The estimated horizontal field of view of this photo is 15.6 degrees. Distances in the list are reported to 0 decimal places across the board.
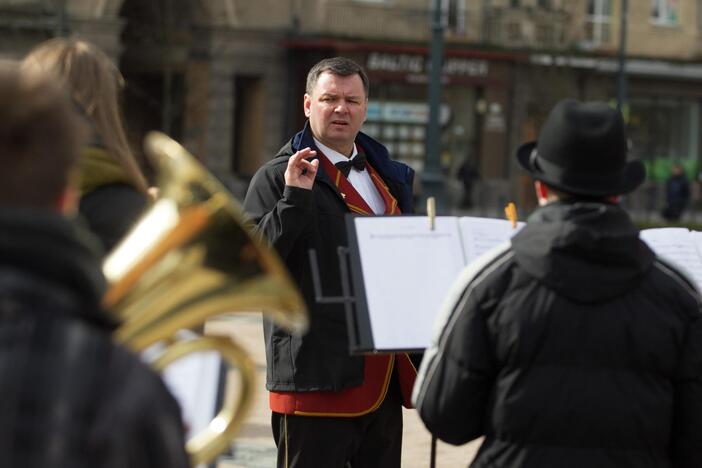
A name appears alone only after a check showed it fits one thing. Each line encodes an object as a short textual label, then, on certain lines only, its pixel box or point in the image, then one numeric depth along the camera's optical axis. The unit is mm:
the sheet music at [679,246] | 7344
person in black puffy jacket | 5558
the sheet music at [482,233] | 7358
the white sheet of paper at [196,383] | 4265
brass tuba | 3655
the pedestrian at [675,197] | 58316
